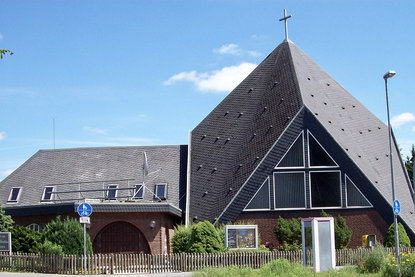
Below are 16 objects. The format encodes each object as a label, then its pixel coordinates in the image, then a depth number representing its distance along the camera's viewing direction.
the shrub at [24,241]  30.70
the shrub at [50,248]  27.16
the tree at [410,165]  61.20
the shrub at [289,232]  34.94
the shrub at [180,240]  32.53
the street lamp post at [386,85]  25.77
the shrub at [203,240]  29.39
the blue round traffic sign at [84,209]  24.33
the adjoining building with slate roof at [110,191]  33.72
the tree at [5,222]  32.25
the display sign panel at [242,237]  32.47
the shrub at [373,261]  25.02
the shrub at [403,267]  22.94
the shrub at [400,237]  34.22
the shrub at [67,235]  28.09
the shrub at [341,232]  34.97
